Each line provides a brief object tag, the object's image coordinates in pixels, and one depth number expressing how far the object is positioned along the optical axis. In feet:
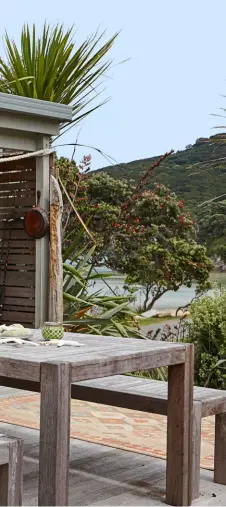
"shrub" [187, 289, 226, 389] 19.66
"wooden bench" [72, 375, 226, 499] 11.23
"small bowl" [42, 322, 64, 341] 11.26
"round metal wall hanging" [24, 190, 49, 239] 20.07
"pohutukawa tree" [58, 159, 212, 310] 45.03
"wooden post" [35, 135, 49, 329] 20.35
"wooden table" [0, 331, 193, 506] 8.95
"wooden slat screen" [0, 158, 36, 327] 21.07
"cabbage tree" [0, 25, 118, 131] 21.90
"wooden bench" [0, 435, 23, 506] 8.46
